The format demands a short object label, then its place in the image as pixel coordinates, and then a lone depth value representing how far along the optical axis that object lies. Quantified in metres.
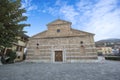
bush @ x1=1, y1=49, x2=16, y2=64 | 9.36
